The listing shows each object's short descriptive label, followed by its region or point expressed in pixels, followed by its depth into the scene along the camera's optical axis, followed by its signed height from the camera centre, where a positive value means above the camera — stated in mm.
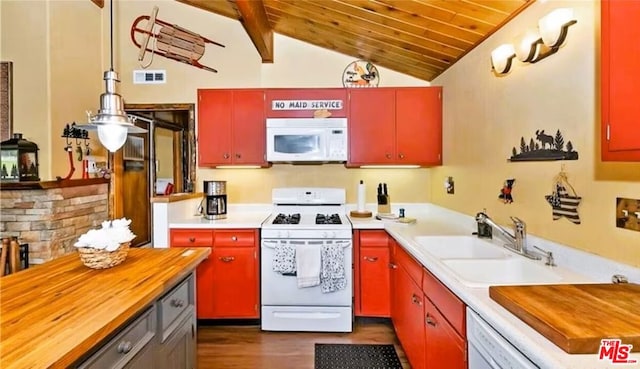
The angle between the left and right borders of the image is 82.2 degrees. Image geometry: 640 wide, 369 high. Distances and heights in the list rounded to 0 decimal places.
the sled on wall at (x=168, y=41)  3750 +1433
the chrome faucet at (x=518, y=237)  1902 -319
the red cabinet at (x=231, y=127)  3451 +492
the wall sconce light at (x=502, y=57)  2091 +700
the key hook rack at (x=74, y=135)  3402 +435
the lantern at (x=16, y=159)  3012 +177
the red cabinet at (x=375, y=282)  3115 -881
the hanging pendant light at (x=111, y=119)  1771 +294
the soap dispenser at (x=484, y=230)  2376 -343
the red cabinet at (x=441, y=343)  1511 -754
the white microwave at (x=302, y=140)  3330 +355
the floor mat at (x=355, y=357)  2566 -1300
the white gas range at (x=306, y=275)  3012 -821
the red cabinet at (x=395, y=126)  3420 +491
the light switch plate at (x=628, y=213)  1300 -131
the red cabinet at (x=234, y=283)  3145 -891
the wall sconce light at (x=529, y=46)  1847 +674
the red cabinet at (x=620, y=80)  1035 +289
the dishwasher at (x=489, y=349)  1040 -544
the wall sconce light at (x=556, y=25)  1603 +679
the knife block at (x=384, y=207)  3652 -283
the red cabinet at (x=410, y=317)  2098 -898
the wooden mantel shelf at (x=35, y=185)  3035 -37
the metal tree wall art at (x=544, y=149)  1675 +145
